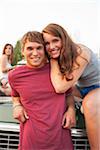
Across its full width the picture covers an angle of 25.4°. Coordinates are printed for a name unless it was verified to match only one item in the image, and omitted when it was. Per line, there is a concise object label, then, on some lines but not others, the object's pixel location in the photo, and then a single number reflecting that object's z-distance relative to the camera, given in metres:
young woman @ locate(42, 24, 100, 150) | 0.82
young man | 0.83
